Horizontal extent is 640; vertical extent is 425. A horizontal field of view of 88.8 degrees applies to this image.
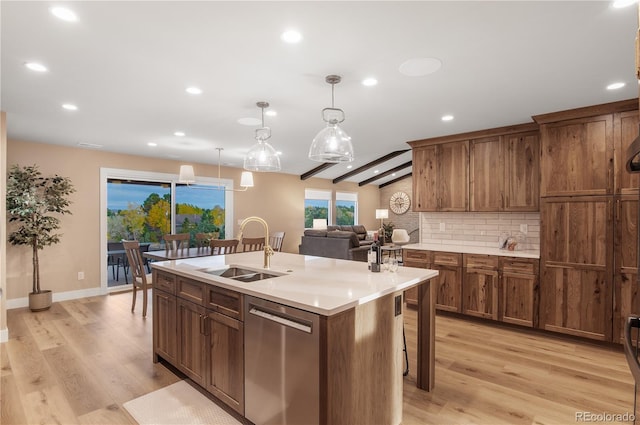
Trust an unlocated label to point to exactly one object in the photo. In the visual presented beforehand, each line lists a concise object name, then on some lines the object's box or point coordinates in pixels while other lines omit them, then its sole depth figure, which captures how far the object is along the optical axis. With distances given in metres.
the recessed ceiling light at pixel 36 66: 2.37
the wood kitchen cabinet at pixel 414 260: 4.36
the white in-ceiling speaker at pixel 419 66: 2.35
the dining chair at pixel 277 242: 5.91
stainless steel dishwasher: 1.62
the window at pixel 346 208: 10.16
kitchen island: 1.62
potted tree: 4.20
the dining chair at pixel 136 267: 4.26
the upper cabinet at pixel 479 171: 3.96
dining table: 4.12
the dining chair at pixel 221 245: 4.50
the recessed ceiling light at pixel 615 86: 2.74
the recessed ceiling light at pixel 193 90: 2.88
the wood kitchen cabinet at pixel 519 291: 3.61
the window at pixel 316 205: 9.09
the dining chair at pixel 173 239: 4.88
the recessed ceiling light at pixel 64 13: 1.74
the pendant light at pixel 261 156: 3.06
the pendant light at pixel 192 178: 4.85
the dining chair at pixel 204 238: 5.55
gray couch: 6.44
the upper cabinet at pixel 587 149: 3.17
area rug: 2.13
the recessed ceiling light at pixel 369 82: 2.68
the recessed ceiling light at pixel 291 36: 1.97
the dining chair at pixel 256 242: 4.73
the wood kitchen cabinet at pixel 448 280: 4.11
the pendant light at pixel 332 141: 2.54
